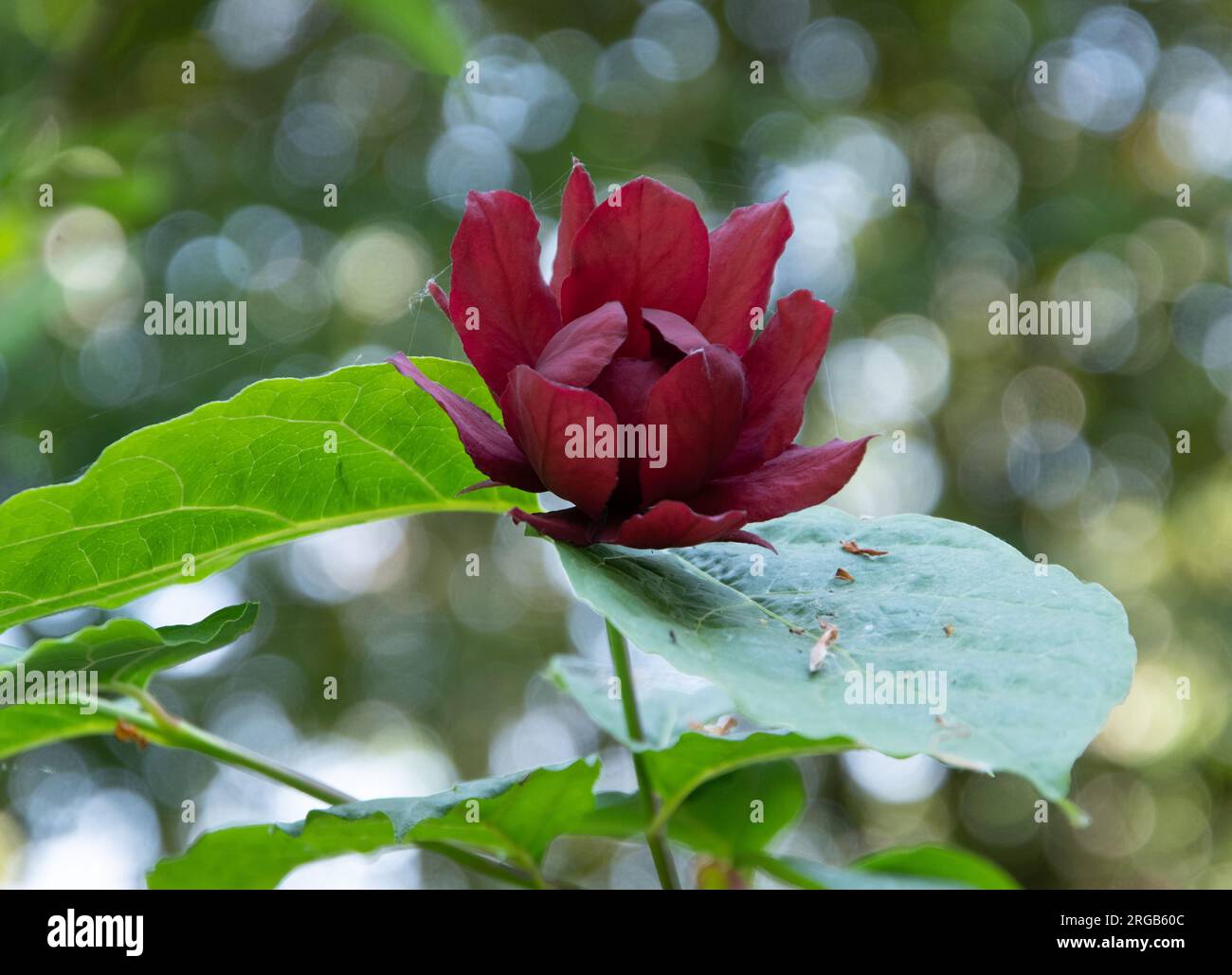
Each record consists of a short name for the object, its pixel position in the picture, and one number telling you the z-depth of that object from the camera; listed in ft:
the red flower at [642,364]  1.46
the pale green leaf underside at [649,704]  1.77
